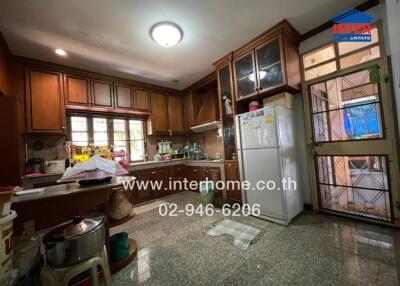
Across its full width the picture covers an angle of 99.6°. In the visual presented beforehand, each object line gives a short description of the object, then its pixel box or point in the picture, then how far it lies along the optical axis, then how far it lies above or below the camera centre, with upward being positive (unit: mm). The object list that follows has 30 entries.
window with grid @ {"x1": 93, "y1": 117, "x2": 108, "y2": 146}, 3490 +507
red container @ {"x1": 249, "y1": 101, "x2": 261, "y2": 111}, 2826 +668
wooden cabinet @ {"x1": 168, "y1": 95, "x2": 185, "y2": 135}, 4301 +913
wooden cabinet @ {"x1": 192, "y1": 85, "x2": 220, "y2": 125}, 3817 +1056
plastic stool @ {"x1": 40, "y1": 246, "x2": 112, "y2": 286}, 1005 -692
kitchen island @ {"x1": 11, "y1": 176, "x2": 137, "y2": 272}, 1191 -355
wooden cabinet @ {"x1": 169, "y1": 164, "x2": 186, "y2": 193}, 4016 -630
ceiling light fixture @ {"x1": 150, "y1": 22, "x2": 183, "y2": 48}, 2064 +1500
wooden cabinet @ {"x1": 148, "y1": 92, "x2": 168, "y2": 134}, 3985 +911
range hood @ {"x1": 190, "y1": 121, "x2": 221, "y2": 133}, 3749 +531
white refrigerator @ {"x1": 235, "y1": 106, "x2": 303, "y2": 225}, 2293 -255
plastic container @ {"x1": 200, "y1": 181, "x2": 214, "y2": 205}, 3190 -835
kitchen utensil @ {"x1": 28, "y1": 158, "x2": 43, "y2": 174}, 2636 -66
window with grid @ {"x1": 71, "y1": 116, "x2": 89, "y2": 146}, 3238 +518
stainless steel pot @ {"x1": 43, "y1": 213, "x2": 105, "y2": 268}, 982 -507
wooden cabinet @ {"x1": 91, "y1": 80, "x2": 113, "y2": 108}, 3205 +1212
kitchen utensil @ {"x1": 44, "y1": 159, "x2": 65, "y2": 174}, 2666 -116
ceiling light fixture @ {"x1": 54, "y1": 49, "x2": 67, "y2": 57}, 2463 +1583
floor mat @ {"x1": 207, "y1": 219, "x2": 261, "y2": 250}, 1930 -1088
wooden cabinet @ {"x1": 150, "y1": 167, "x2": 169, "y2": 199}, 3682 -634
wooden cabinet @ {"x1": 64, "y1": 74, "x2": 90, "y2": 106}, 2910 +1200
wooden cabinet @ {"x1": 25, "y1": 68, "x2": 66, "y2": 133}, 2596 +930
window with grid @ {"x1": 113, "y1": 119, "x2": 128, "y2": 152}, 3767 +444
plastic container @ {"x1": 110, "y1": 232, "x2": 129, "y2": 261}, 1644 -908
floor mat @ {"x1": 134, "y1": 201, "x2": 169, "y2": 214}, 3125 -1051
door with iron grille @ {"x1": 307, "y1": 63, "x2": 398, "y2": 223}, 2025 -76
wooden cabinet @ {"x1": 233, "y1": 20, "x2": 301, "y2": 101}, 2332 +1218
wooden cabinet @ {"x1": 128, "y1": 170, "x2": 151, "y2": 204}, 3410 -756
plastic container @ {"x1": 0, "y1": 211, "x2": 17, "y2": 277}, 935 -467
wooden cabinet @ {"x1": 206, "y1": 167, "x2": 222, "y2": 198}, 3453 -581
